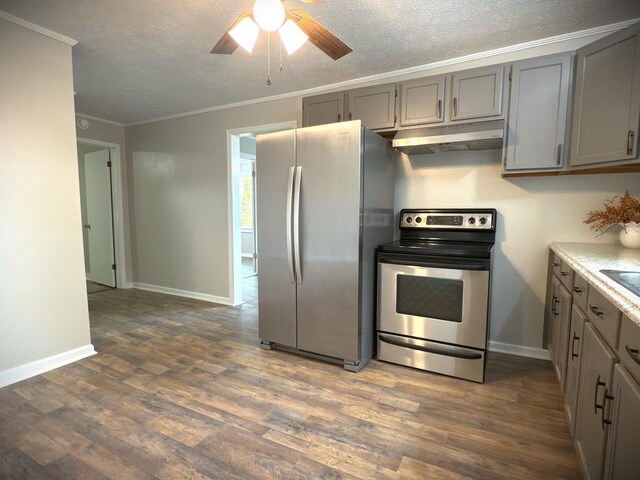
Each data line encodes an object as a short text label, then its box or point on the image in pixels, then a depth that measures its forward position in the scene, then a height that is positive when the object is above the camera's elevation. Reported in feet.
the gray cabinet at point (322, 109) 9.49 +3.17
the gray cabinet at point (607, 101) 6.07 +2.31
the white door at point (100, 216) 16.07 -0.17
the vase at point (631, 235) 6.86 -0.39
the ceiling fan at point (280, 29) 4.98 +3.09
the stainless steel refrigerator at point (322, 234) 7.66 -0.50
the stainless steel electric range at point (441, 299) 7.25 -1.97
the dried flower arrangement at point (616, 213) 6.86 +0.08
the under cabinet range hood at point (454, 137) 7.29 +1.82
